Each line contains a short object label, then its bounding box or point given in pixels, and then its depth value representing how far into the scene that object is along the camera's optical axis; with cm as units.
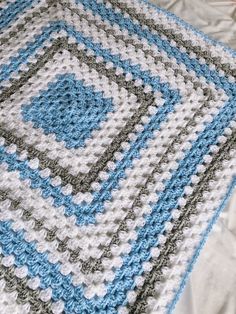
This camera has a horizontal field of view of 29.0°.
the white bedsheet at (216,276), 73
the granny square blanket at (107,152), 71
